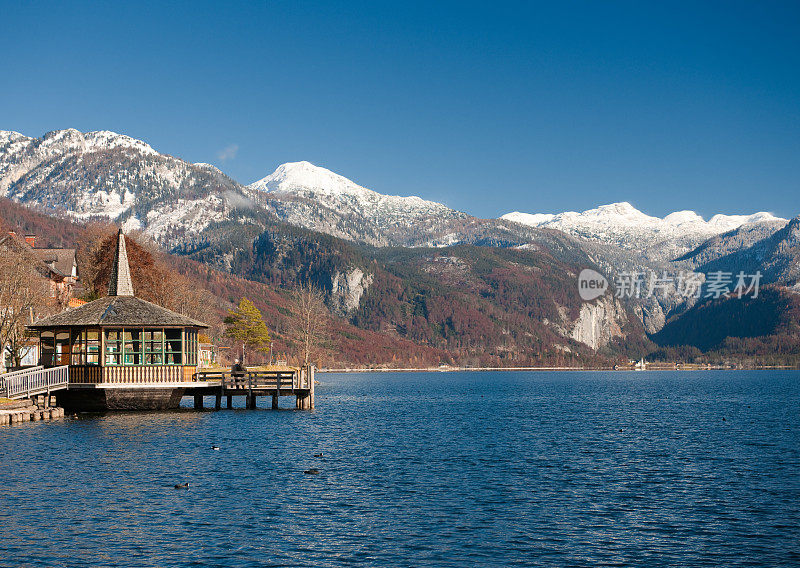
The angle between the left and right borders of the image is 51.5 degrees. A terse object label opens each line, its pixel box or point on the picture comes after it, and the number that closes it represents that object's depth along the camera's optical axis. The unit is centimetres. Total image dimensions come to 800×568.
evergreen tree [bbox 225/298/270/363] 13150
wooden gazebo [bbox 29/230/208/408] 6300
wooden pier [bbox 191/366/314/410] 7088
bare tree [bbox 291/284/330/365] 13312
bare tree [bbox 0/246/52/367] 7381
